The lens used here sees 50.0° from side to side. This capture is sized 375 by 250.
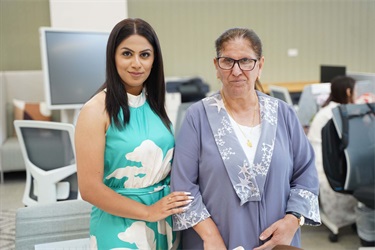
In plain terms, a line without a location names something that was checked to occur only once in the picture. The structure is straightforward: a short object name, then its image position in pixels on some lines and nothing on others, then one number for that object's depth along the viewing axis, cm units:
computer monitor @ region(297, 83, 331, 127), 393
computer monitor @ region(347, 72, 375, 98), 394
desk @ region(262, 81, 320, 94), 582
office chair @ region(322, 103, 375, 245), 282
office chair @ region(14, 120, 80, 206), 248
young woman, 123
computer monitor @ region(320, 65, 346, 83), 502
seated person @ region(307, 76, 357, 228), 309
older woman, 130
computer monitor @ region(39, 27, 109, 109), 301
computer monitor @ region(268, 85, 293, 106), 384
